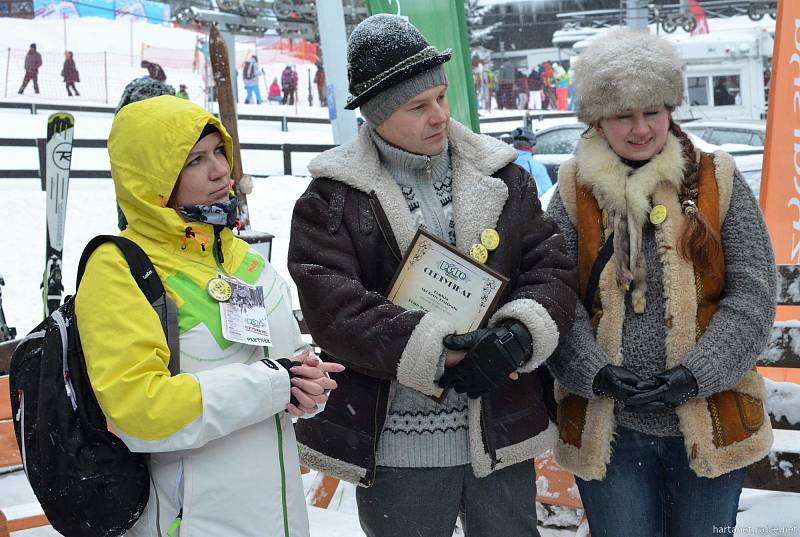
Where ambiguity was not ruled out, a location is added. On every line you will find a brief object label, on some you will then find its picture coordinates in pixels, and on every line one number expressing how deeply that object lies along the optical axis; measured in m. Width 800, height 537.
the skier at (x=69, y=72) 32.25
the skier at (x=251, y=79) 36.59
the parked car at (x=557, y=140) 17.59
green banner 4.43
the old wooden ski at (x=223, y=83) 9.34
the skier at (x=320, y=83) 38.34
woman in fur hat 2.33
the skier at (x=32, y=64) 31.12
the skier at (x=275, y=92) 38.34
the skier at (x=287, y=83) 37.03
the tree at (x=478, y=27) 42.66
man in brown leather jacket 2.27
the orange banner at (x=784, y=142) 5.20
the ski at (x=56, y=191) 8.09
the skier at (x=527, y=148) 9.26
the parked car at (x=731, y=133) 16.78
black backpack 1.91
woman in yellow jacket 1.90
